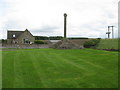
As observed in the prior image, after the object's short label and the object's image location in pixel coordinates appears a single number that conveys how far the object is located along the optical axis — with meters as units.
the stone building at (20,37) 29.53
